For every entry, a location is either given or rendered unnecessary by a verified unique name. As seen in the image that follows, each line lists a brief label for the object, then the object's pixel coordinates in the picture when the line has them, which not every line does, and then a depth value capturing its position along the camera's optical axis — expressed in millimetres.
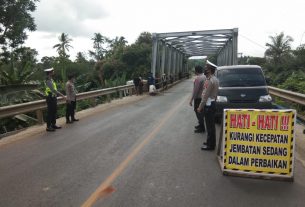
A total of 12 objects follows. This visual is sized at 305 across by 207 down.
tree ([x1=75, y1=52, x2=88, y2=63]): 60430
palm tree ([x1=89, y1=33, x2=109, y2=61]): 67595
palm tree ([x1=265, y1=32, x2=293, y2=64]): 36880
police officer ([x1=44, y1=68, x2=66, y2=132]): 6528
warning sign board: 3597
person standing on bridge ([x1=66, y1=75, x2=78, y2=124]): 7530
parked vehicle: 6688
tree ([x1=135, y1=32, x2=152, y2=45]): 42059
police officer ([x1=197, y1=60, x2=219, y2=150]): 4814
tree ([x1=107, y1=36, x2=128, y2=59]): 36779
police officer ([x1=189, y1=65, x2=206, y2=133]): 6082
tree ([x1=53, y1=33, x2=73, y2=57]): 44476
